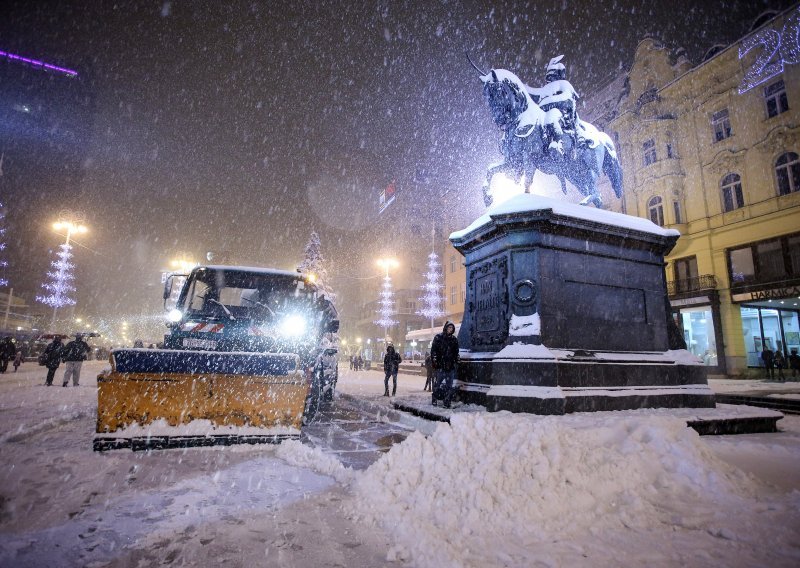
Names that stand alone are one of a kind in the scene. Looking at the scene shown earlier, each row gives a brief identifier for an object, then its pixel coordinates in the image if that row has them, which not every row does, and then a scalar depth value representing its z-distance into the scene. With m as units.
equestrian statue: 8.15
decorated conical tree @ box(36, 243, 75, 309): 43.26
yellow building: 20.94
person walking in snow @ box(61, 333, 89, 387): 13.78
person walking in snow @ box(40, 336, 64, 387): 14.10
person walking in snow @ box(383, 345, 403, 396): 14.10
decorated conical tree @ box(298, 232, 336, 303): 40.12
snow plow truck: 5.20
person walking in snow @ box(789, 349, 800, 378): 19.67
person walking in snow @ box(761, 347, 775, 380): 19.79
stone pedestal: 6.46
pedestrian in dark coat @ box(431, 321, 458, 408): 7.43
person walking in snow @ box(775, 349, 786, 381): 19.27
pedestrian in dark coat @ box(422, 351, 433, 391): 14.41
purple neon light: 79.88
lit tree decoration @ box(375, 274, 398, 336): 43.58
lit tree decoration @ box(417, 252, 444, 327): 40.38
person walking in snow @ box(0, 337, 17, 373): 18.53
